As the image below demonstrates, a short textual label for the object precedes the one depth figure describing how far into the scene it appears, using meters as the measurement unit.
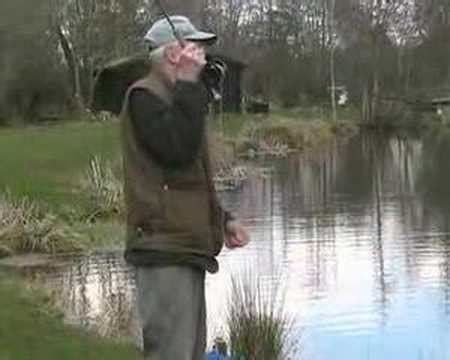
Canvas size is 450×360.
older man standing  5.00
